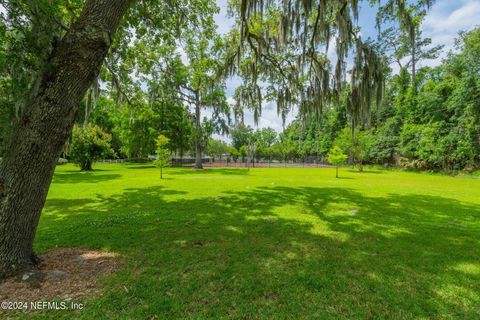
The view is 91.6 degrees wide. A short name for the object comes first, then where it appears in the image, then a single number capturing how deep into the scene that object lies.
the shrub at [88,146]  18.97
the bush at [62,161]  29.82
